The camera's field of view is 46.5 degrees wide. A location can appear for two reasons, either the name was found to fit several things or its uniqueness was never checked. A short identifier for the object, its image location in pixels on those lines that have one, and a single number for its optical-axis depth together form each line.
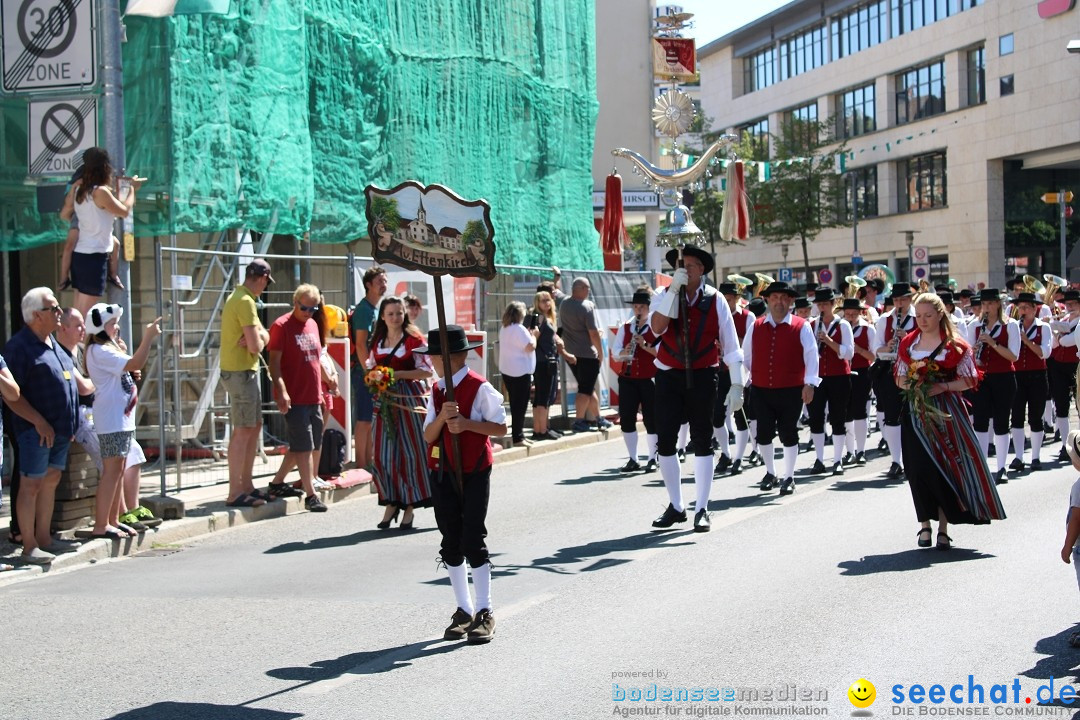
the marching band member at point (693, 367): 10.15
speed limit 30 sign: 10.94
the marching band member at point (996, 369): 13.29
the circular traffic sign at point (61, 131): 10.78
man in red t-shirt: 11.52
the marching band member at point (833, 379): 14.02
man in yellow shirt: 11.14
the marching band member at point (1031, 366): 14.11
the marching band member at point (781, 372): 12.45
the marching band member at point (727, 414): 14.00
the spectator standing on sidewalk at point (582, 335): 16.90
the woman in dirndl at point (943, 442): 9.06
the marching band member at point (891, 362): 13.19
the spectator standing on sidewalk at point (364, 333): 12.56
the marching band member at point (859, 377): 14.65
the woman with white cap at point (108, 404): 9.78
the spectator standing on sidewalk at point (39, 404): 9.09
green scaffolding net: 12.80
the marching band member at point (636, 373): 13.90
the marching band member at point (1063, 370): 14.74
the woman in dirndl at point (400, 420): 10.43
